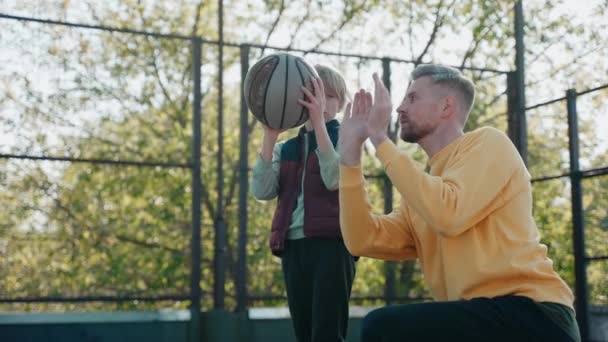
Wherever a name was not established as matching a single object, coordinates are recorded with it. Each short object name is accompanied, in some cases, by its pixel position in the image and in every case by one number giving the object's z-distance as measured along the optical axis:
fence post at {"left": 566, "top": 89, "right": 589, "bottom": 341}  5.34
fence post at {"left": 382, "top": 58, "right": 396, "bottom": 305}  5.71
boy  3.16
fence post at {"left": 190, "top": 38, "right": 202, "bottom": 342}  5.12
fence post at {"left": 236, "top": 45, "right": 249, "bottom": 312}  5.23
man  2.18
